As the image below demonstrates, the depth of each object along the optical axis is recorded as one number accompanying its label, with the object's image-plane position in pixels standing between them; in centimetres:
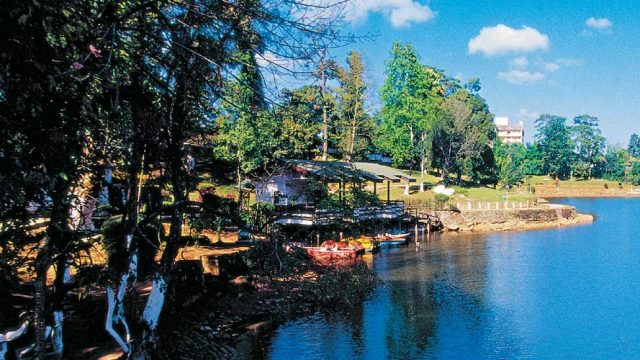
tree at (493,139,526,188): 6694
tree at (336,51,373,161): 4234
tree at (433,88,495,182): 5609
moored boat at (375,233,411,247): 3527
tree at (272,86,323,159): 3899
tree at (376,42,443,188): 5509
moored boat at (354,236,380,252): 3203
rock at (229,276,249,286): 1884
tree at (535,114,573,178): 9019
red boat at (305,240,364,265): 2817
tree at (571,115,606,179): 9394
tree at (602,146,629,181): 9444
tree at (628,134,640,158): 10897
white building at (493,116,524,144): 14702
